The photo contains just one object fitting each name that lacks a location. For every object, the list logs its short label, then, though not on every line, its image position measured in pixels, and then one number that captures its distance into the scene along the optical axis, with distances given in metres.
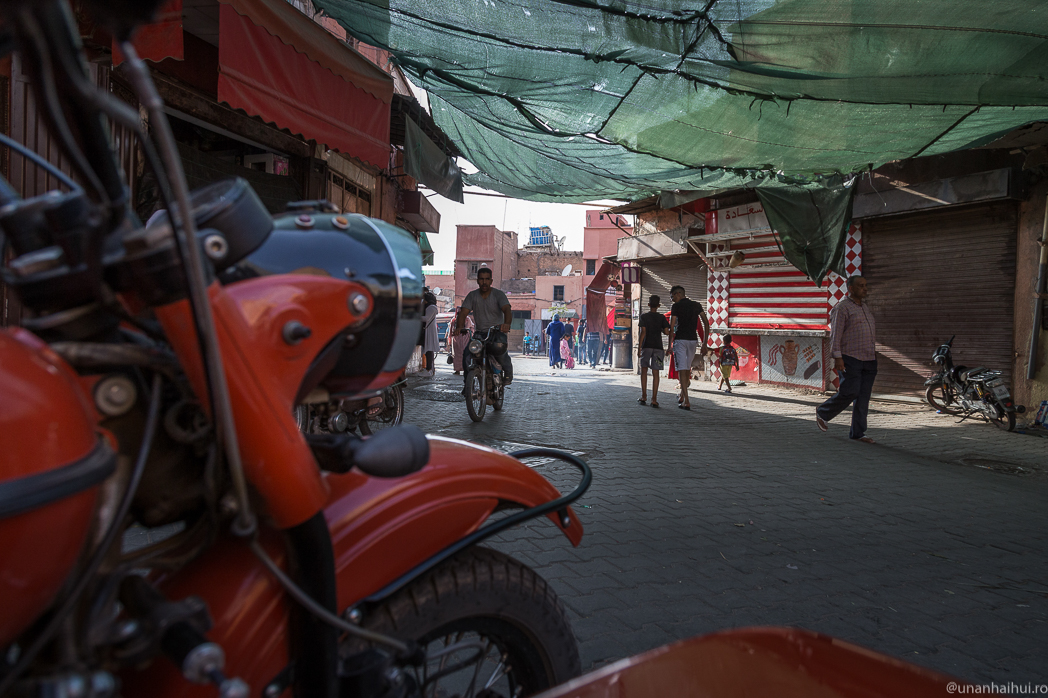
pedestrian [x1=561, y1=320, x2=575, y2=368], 23.59
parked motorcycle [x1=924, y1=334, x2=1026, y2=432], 8.48
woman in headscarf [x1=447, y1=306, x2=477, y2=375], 15.08
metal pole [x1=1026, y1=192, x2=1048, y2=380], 8.84
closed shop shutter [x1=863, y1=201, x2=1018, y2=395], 9.66
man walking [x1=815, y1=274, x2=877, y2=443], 7.16
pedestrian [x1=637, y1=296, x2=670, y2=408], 10.18
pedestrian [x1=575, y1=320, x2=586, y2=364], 27.64
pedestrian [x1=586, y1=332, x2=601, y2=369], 24.39
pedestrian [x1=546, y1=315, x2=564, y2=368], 22.42
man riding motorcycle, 8.41
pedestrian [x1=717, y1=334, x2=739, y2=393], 13.63
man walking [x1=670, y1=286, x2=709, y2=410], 10.25
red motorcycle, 0.77
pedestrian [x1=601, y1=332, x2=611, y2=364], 26.00
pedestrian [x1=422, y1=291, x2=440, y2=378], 10.35
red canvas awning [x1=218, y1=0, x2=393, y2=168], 4.75
